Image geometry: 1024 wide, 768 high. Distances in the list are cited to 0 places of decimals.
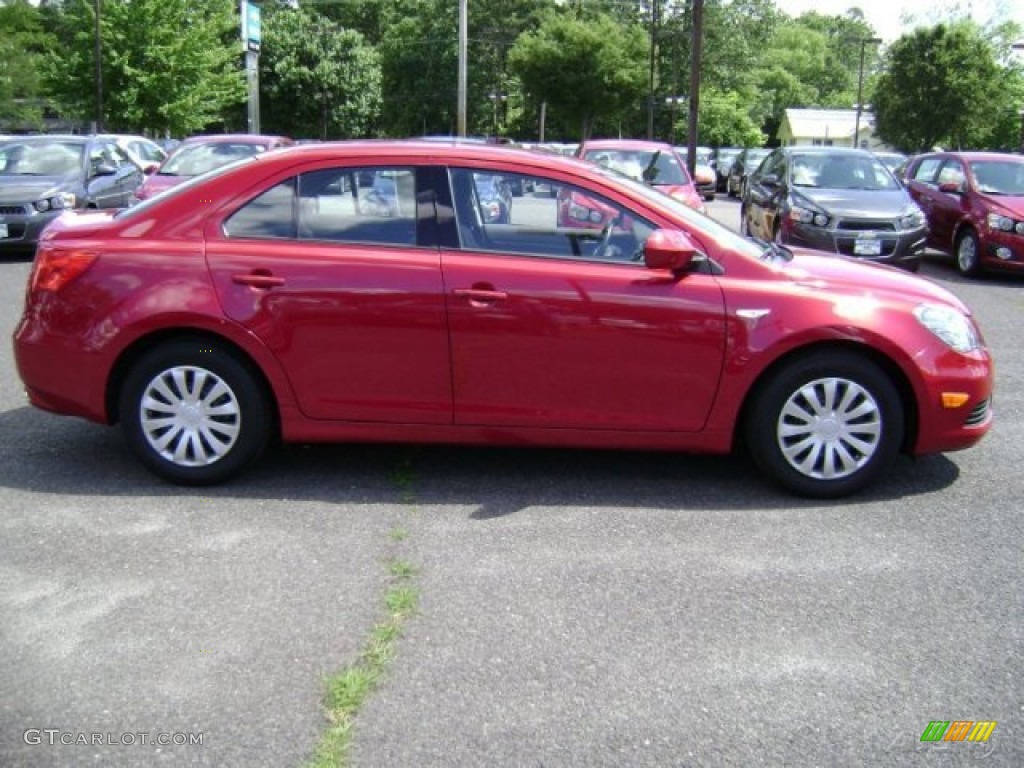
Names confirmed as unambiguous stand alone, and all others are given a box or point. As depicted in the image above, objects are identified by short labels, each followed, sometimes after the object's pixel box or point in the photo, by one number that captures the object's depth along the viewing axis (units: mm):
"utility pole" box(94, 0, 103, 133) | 33250
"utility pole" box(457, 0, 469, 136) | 31797
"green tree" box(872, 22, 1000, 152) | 36281
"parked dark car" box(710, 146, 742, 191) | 32469
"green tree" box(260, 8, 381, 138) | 51781
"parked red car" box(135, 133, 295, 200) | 13226
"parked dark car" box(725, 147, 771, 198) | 29438
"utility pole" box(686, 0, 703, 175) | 23812
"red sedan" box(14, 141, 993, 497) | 4590
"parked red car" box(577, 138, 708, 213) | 13367
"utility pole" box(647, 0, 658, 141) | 47519
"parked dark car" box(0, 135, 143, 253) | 12336
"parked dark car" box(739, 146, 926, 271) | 11672
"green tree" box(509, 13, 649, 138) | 46875
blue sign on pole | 22328
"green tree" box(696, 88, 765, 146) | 58656
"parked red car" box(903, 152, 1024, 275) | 12484
